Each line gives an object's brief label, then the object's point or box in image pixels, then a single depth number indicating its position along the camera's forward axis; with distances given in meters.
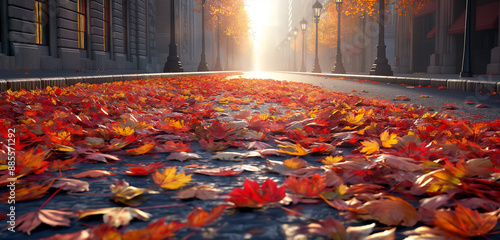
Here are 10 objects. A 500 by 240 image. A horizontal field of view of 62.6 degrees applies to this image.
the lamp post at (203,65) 32.73
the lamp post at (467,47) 11.54
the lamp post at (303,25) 39.91
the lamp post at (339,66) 27.00
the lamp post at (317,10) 29.42
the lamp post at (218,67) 42.50
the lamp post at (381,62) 17.50
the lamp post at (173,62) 20.31
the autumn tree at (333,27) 45.00
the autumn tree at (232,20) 48.44
